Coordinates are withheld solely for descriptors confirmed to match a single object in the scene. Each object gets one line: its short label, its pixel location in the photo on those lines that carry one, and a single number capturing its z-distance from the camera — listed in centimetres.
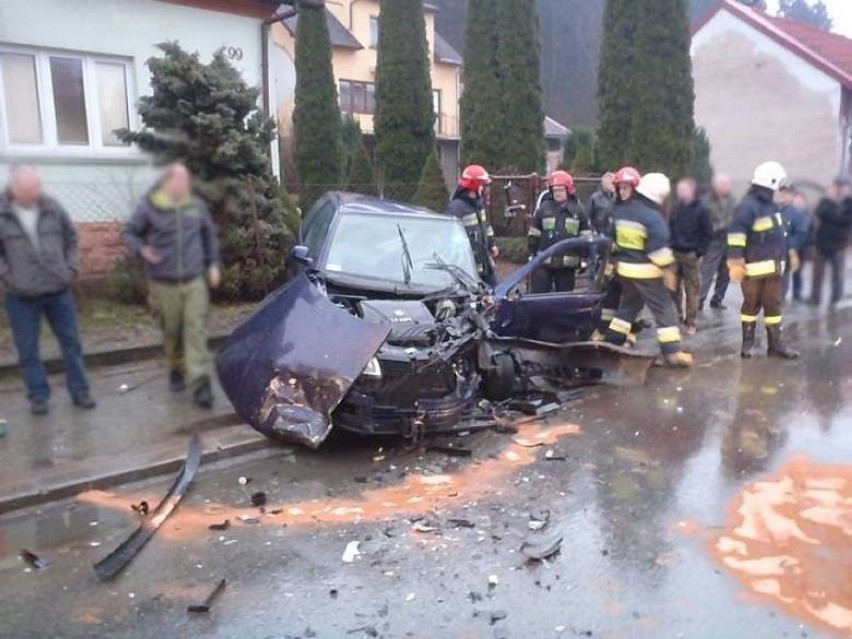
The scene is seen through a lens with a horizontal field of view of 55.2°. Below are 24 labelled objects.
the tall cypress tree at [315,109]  2572
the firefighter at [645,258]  795
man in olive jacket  623
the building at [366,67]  3631
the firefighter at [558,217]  920
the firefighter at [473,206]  882
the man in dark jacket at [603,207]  1054
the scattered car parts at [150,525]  406
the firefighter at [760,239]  836
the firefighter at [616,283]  810
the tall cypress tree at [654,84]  1579
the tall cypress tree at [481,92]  1738
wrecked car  551
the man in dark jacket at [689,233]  962
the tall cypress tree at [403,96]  2206
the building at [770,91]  2120
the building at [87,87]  945
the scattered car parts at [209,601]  371
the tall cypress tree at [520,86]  1728
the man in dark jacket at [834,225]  1149
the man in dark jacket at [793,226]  1109
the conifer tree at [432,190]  1488
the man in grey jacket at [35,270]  586
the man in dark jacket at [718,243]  1016
